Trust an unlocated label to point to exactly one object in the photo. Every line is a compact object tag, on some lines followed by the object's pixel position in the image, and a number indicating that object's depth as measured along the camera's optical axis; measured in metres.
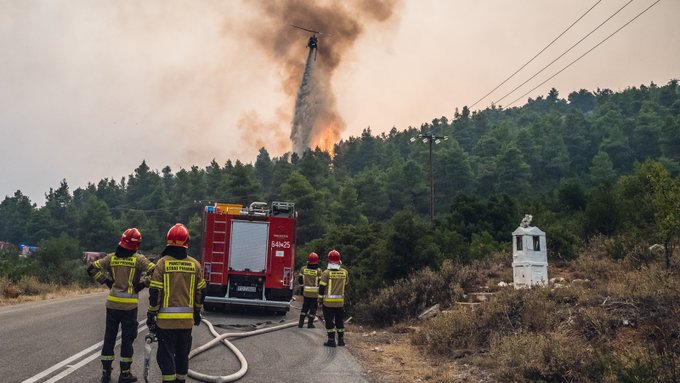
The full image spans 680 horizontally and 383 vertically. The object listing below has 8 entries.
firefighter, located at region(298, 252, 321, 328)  13.35
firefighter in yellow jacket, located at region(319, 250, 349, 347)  10.73
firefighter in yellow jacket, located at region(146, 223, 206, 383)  5.86
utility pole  37.41
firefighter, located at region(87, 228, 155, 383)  7.06
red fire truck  15.51
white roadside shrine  14.72
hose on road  6.63
